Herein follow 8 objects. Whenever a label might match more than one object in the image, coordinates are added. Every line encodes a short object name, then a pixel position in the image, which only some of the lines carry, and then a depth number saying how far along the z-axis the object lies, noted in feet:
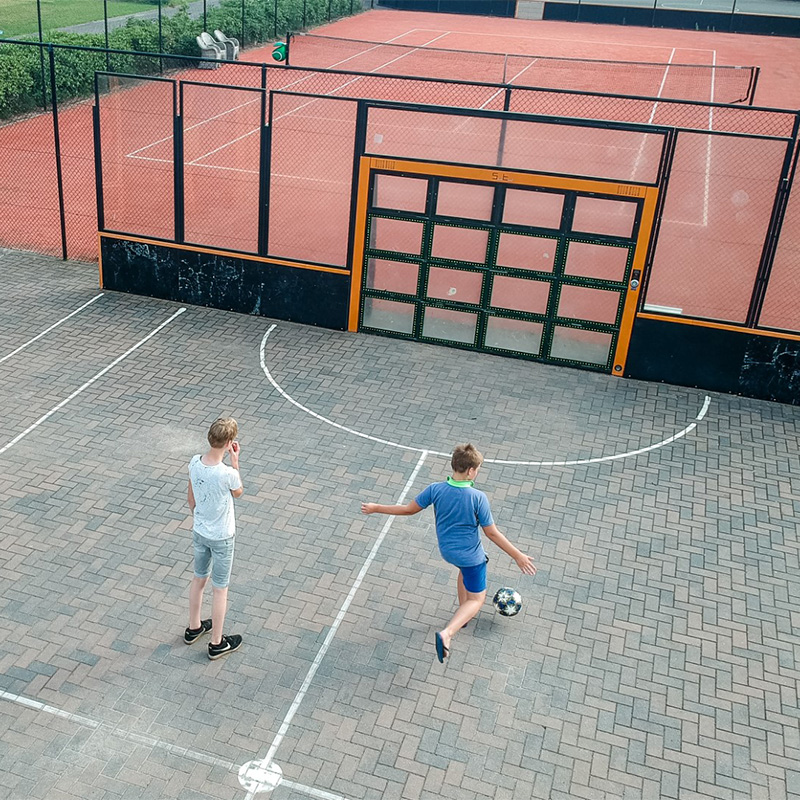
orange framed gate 40.45
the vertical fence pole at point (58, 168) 46.73
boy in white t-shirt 22.79
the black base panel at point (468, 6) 177.58
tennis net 114.62
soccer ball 26.50
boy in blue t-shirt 23.50
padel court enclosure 40.27
